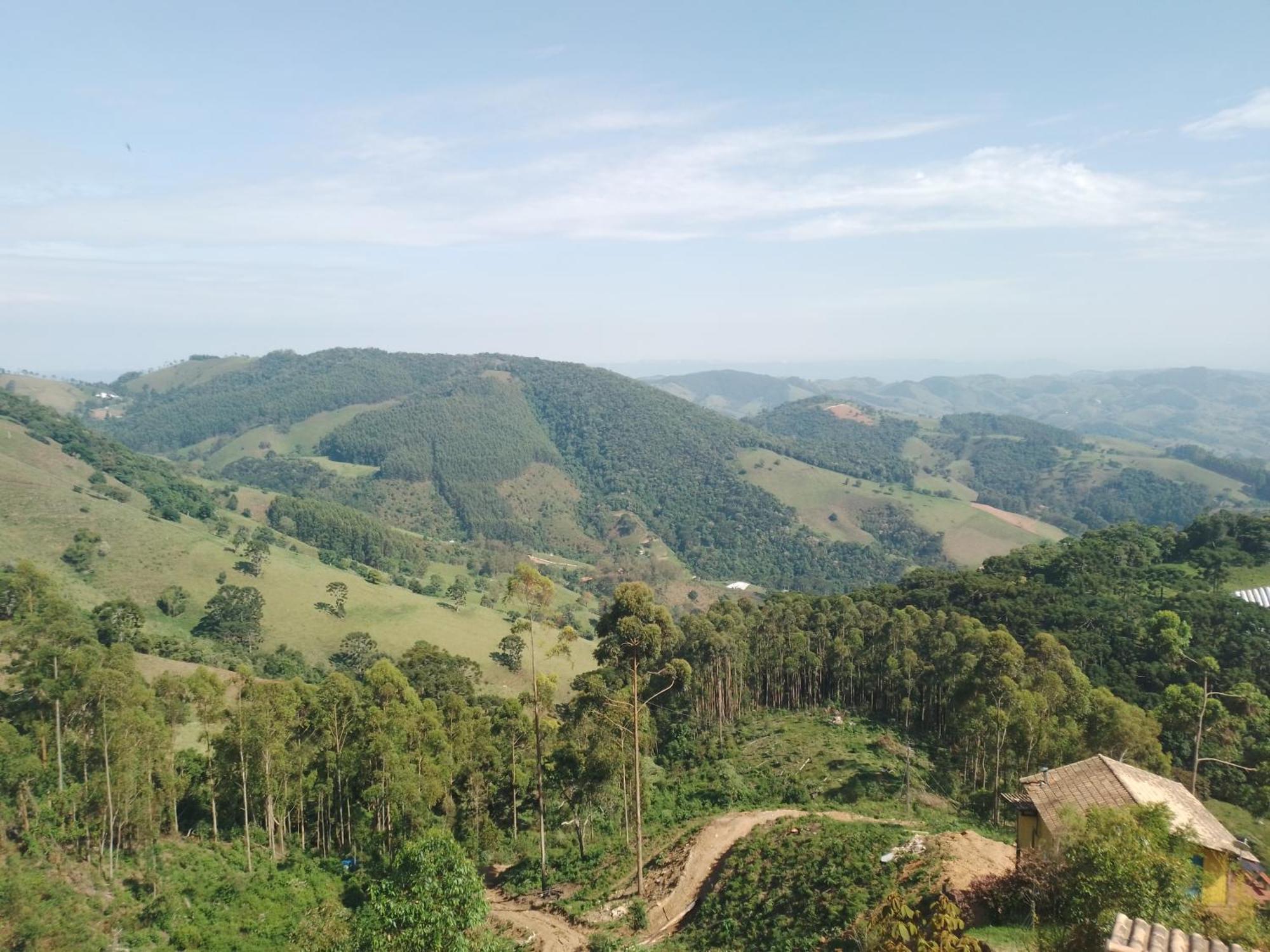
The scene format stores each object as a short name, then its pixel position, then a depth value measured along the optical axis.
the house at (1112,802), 17.78
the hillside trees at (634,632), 28.33
